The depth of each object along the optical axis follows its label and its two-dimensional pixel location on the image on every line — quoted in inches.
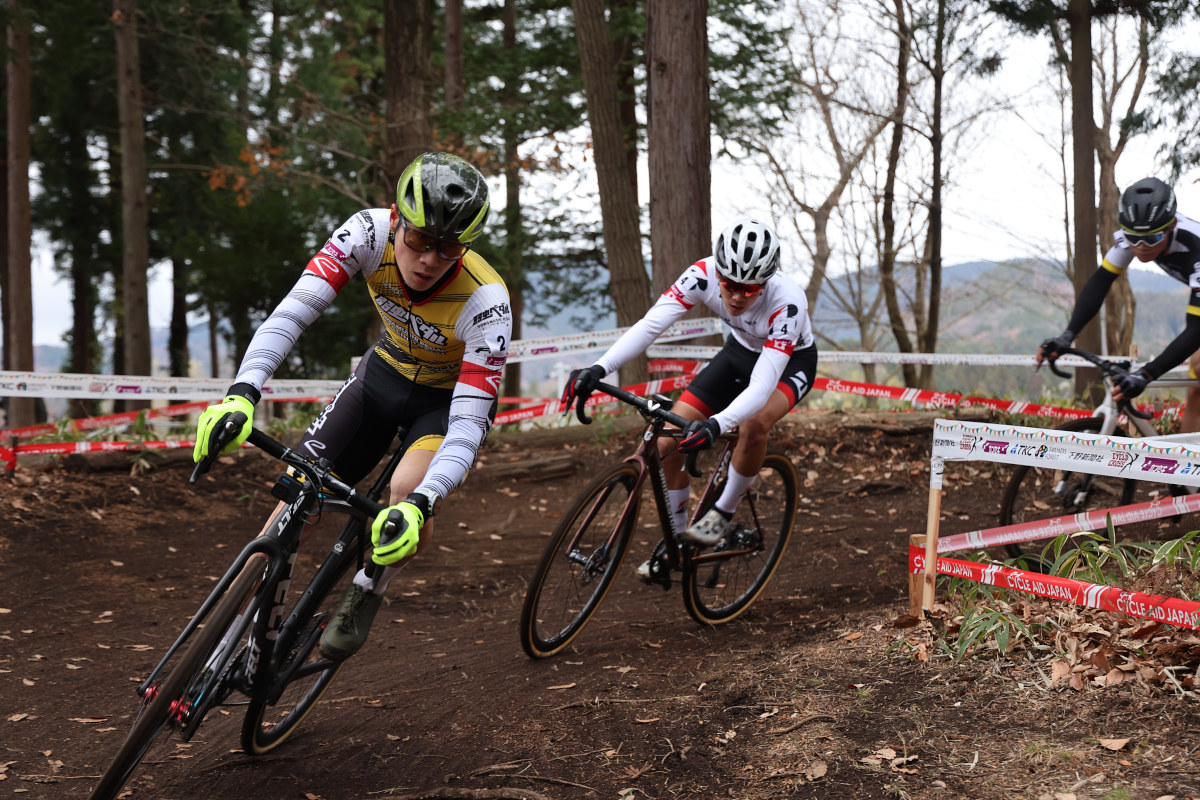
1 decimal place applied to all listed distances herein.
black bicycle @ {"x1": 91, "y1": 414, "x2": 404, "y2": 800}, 113.5
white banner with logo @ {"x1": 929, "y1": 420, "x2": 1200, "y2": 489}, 151.3
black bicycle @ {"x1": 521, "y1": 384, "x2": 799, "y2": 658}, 192.4
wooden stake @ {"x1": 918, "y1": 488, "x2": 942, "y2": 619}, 184.7
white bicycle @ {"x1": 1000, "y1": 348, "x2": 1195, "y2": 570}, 232.8
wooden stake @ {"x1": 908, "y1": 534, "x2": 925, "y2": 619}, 187.6
